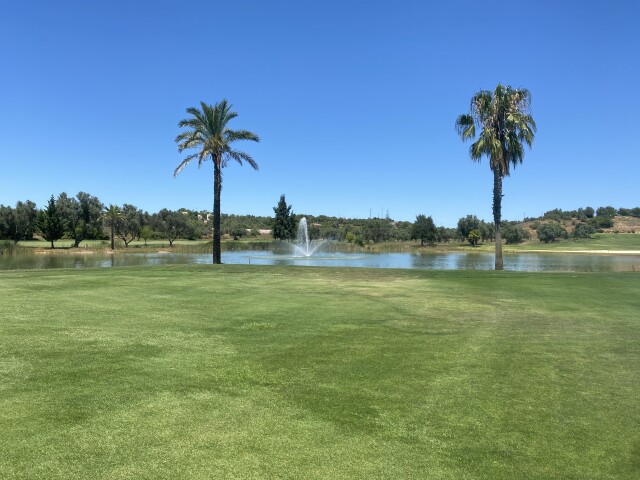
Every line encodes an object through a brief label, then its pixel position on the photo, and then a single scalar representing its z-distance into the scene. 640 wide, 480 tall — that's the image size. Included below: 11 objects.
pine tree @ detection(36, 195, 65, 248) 86.75
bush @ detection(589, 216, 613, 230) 173.25
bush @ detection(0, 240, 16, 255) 64.44
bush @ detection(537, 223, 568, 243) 133.62
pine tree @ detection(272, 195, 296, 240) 106.38
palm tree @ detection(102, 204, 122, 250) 96.81
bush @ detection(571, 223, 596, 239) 137.75
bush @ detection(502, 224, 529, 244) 134.50
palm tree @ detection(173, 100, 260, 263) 35.12
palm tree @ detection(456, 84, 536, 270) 32.34
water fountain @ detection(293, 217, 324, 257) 65.88
